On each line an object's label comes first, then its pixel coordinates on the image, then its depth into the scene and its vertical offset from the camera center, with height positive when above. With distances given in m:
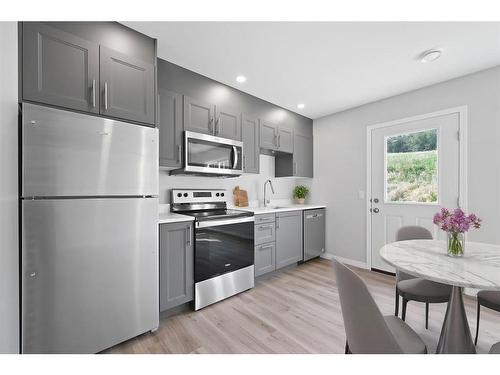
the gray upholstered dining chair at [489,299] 1.48 -0.76
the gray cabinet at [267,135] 3.18 +0.72
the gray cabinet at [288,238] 3.05 -0.73
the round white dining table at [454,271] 1.06 -0.43
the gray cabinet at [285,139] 3.41 +0.70
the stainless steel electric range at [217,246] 2.21 -0.64
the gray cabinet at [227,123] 2.64 +0.75
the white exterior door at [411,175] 2.64 +0.14
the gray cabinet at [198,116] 2.38 +0.76
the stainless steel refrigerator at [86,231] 1.34 -0.30
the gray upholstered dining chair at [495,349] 1.24 -0.92
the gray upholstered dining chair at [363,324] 0.90 -0.57
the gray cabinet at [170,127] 2.20 +0.58
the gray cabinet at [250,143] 2.93 +0.56
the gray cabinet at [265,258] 2.79 -0.91
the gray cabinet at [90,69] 1.41 +0.82
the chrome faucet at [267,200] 3.59 -0.23
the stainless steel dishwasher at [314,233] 3.47 -0.75
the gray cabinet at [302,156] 3.67 +0.49
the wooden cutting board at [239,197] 3.20 -0.16
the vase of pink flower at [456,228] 1.37 -0.26
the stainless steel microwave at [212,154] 2.38 +0.35
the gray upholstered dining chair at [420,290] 1.57 -0.75
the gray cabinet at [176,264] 1.97 -0.71
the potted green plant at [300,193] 3.98 -0.13
